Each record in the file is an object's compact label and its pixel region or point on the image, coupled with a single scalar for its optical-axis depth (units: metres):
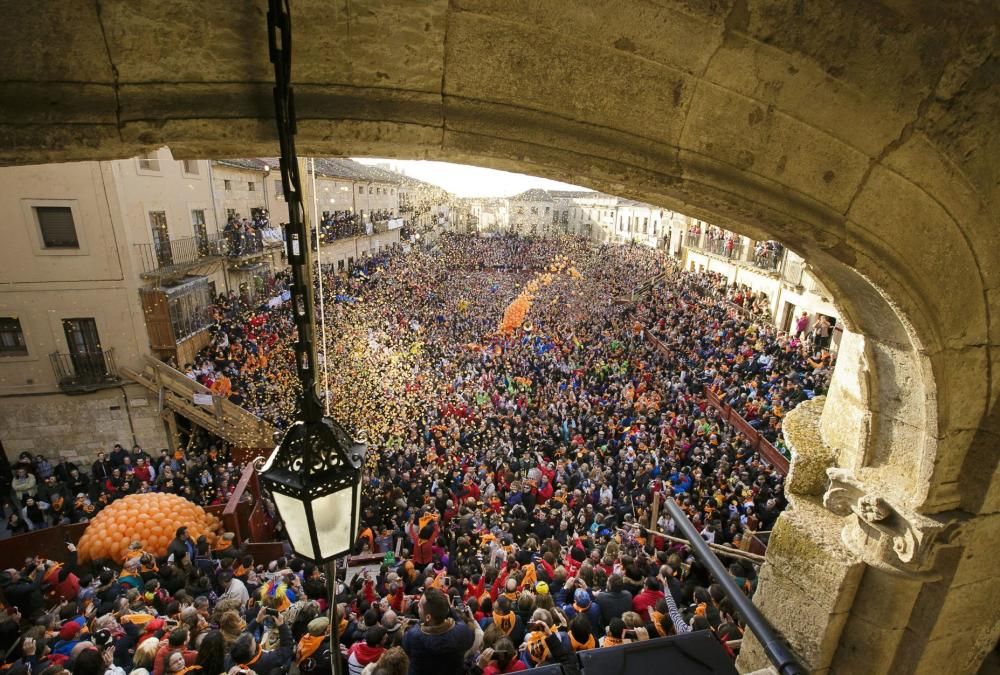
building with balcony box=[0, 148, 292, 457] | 10.97
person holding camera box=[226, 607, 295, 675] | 3.95
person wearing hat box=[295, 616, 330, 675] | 4.05
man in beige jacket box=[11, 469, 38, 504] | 9.81
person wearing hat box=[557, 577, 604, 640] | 4.79
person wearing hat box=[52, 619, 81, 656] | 4.42
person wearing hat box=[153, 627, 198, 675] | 3.81
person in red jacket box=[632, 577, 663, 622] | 4.91
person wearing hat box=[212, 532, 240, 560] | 6.86
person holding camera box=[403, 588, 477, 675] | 3.65
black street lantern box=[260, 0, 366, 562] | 1.76
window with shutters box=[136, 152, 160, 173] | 12.49
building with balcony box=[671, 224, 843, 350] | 17.80
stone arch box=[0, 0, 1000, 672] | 1.54
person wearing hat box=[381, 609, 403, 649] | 4.32
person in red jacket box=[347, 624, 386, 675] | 4.04
